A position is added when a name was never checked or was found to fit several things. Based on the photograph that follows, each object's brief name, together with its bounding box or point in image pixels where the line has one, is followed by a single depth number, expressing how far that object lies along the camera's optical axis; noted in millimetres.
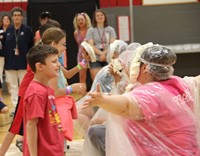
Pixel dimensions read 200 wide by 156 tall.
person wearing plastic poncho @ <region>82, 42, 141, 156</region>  4167
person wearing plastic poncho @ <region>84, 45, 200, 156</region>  2715
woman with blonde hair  8888
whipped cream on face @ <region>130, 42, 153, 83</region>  3039
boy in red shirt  3287
